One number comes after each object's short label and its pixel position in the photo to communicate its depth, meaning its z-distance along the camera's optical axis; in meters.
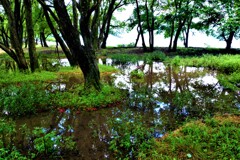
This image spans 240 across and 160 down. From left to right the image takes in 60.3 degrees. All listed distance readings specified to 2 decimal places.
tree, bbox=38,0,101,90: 6.88
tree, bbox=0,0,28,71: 10.23
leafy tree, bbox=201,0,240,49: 16.50
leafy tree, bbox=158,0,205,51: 19.83
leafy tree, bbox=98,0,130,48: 27.98
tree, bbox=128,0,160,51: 24.61
